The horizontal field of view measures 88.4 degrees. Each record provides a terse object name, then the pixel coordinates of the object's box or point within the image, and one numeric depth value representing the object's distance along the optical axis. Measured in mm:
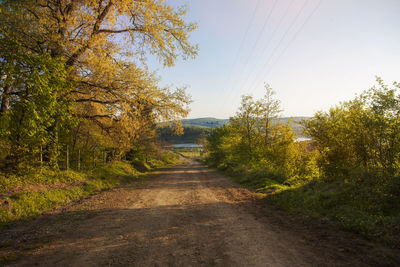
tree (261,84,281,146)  20939
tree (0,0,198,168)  8900
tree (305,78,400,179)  6703
